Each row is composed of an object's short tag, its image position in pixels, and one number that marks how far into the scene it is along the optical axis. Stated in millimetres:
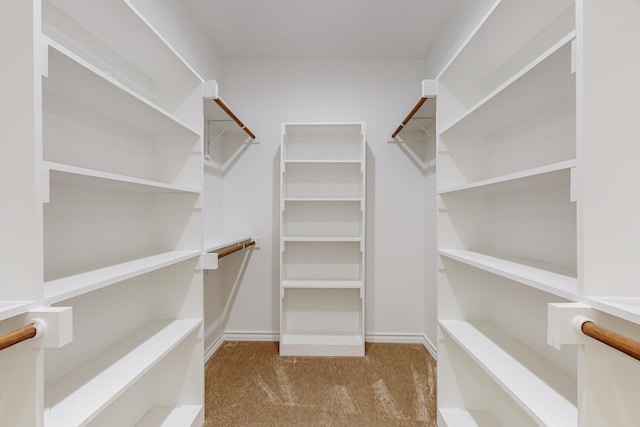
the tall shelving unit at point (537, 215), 752
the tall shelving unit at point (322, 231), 2682
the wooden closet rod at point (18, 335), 619
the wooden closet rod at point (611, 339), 598
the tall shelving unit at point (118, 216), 956
